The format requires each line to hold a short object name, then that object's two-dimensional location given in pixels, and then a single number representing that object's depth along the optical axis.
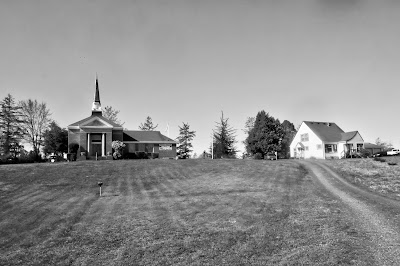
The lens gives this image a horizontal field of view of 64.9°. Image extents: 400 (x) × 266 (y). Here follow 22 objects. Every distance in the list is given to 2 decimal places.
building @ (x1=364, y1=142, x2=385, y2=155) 65.98
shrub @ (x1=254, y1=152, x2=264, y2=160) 55.12
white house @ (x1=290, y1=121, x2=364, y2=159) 59.00
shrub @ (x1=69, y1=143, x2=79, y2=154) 47.72
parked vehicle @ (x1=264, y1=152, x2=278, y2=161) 54.34
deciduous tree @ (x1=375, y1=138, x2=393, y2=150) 99.80
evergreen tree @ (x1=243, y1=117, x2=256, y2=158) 88.02
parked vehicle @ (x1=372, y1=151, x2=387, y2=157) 58.38
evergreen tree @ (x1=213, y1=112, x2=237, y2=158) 71.62
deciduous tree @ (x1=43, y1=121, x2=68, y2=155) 55.09
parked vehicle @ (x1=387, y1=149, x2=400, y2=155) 61.47
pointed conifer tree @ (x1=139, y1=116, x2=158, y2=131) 98.66
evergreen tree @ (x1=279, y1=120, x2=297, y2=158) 80.04
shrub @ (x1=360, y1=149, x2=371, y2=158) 55.10
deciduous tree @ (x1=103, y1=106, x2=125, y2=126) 86.65
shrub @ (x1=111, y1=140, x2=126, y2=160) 49.22
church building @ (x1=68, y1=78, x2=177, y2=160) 48.84
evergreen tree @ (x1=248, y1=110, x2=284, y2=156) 58.69
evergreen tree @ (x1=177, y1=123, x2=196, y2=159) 84.50
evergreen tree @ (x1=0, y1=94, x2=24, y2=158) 60.19
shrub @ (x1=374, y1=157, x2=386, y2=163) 40.93
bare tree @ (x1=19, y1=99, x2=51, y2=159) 62.09
